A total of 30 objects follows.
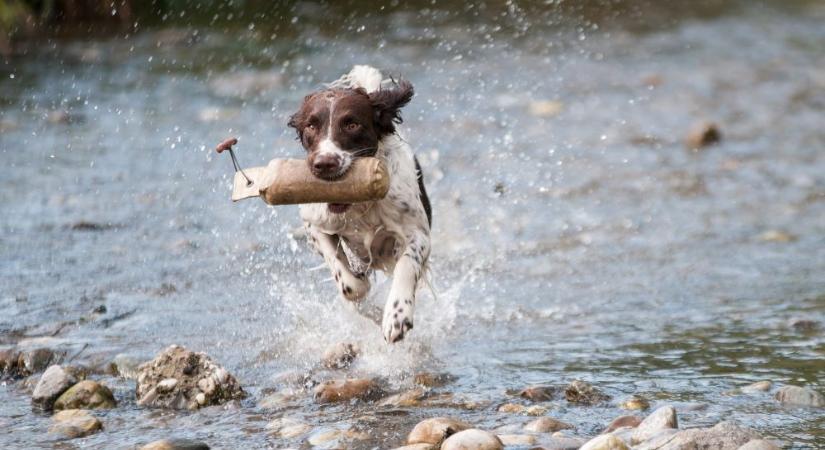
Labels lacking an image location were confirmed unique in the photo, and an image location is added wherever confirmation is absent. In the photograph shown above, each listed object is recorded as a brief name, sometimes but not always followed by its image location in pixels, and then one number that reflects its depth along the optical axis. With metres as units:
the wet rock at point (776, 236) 13.87
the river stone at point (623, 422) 8.12
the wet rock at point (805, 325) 10.66
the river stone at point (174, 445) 7.91
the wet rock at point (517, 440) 7.84
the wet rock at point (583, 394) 8.84
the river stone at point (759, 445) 7.13
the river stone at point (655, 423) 7.71
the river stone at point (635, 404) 8.69
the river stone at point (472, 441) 7.59
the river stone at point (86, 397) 9.13
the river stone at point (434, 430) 7.93
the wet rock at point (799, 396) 8.54
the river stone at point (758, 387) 8.95
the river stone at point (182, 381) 9.19
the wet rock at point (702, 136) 18.58
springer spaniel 10.10
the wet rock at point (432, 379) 9.62
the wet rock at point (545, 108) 20.92
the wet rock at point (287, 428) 8.40
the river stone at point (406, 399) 9.04
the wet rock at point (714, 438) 7.27
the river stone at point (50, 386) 9.20
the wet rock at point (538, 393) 8.96
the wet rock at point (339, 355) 10.30
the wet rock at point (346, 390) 9.23
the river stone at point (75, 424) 8.56
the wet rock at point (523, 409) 8.62
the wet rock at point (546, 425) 8.13
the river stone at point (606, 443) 7.29
